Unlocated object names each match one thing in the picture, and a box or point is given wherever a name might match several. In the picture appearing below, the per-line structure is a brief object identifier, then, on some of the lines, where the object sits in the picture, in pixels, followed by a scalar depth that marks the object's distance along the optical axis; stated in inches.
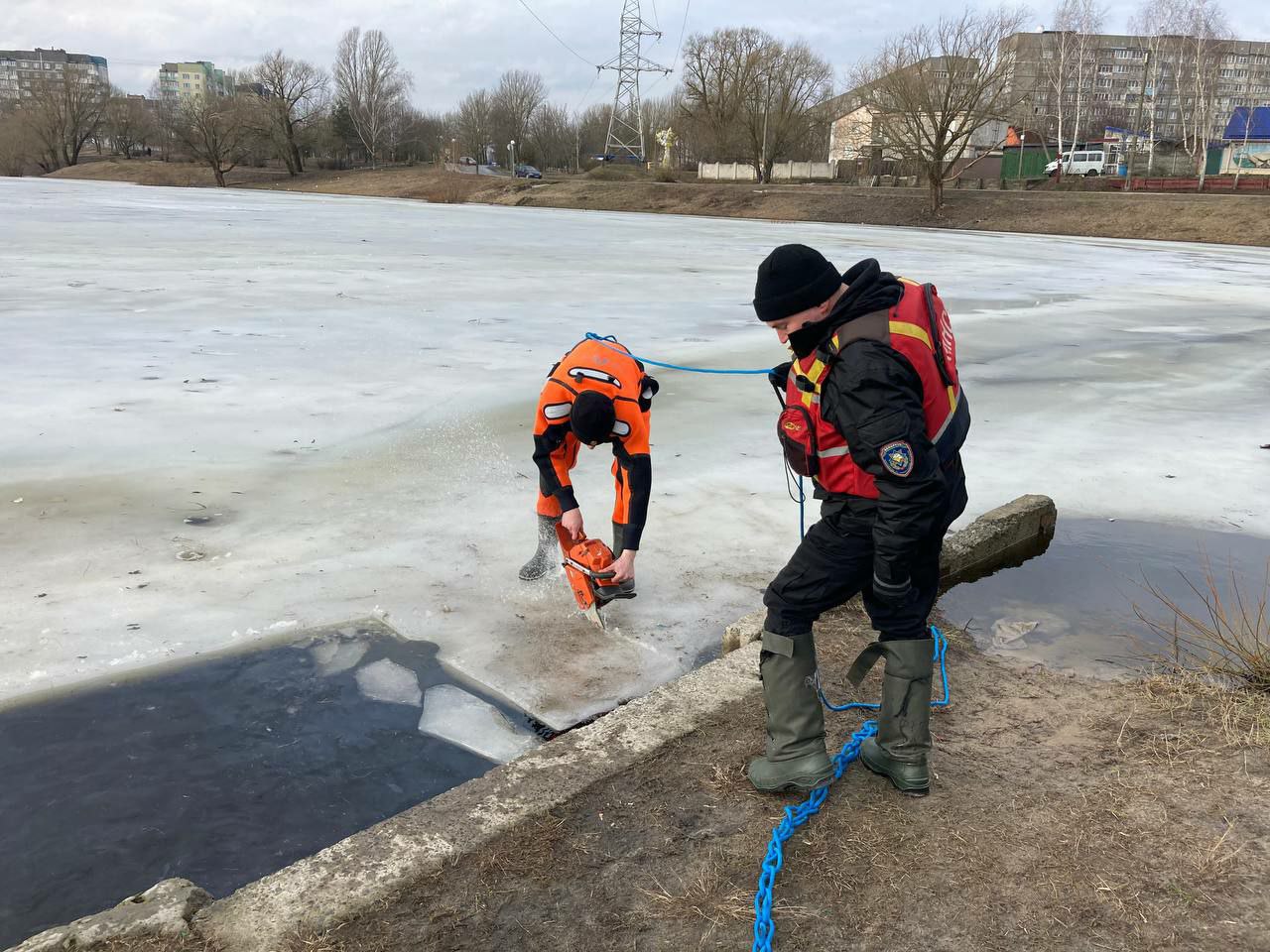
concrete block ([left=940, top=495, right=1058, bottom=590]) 169.3
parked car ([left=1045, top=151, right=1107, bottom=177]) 1858.4
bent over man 138.3
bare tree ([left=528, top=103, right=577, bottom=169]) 3157.0
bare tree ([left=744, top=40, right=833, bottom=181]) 2084.2
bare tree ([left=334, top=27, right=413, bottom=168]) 3038.9
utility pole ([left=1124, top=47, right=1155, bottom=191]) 1478.8
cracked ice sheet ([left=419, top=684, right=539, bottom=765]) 119.5
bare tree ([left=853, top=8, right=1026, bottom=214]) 1298.0
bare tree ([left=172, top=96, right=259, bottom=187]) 2506.2
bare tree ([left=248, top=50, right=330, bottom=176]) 2669.8
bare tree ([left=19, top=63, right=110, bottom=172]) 2955.2
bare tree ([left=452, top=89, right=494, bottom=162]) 3142.2
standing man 86.0
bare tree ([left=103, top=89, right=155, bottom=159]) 3184.1
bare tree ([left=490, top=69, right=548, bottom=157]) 3068.4
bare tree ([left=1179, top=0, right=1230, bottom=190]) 1738.4
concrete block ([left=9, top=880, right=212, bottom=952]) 76.5
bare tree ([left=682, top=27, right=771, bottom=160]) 2244.1
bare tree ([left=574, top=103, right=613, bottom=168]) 3329.2
